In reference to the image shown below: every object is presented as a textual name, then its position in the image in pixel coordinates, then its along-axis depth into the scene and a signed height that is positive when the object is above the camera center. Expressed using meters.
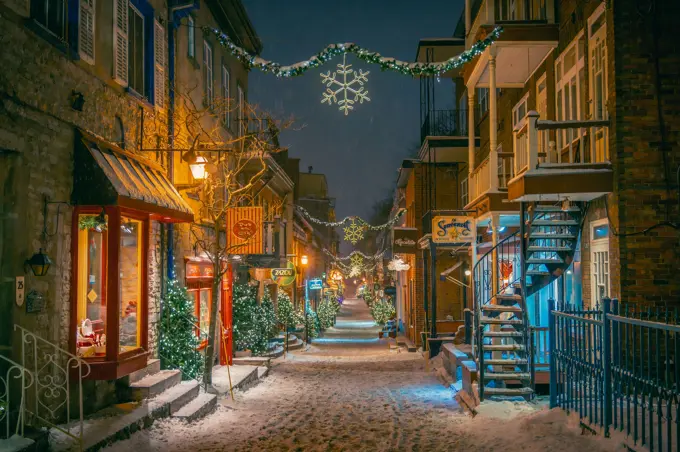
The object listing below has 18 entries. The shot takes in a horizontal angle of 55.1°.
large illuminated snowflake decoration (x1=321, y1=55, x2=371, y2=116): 10.55 +2.73
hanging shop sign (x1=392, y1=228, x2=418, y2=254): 28.69 +0.64
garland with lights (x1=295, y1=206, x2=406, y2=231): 34.34 +1.85
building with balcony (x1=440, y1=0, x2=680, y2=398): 10.40 +1.48
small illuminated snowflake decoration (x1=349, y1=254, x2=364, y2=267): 57.88 -0.47
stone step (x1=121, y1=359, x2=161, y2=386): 11.14 -2.09
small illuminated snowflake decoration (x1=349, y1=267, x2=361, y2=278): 62.86 -1.58
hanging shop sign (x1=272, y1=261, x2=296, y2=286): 24.64 -0.63
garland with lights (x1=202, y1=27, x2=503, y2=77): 11.45 +3.51
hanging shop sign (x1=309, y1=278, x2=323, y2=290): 35.38 -1.58
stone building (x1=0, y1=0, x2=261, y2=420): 8.26 +1.25
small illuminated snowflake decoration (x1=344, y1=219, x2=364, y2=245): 34.09 +1.19
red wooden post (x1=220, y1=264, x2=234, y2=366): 18.77 -1.41
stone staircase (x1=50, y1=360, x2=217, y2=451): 8.41 -2.38
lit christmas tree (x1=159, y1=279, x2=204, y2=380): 13.18 -1.62
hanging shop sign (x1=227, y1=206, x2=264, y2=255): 17.25 +0.85
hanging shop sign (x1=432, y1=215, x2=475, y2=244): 18.66 +0.69
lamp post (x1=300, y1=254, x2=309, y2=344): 32.11 -2.44
